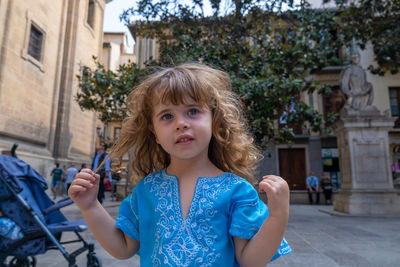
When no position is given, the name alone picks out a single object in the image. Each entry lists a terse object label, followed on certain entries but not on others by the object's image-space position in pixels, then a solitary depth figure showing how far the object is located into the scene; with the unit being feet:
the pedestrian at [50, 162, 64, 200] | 42.04
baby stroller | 8.07
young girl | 3.25
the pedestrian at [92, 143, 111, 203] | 20.19
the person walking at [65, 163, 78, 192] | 36.21
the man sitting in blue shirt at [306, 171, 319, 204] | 46.44
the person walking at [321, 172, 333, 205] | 44.73
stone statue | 29.84
